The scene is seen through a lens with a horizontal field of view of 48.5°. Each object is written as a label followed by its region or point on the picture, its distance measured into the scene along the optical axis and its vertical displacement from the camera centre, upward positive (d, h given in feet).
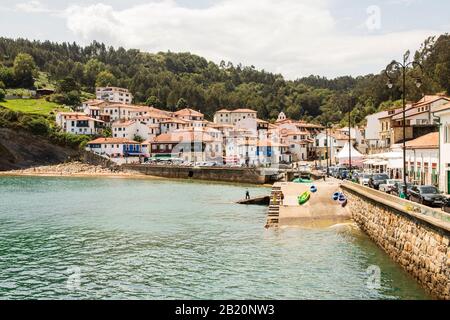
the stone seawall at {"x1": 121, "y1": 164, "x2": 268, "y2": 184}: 305.73 -6.43
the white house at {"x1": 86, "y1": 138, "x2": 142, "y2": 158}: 424.46 +15.13
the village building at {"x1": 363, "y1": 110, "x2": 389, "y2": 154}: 285.23 +19.29
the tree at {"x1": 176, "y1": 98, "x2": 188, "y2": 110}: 645.92 +77.23
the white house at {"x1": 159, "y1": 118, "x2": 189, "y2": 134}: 483.51 +37.73
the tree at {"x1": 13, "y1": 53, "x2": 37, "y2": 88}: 649.20 +117.20
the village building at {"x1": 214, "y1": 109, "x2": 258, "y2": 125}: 606.14 +58.31
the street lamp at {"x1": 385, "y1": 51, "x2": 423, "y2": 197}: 88.09 +17.10
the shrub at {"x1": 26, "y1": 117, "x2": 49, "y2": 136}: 424.05 +33.15
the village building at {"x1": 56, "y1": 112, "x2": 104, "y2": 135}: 459.73 +39.48
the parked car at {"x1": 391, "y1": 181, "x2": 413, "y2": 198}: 110.05 -6.51
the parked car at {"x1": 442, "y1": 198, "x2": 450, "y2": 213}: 88.86 -7.76
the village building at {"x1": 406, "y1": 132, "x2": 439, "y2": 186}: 143.64 +0.31
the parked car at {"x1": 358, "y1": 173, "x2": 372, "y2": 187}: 156.07 -5.75
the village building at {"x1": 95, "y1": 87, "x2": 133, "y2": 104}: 646.74 +90.68
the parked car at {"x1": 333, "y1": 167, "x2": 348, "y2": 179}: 211.08 -4.55
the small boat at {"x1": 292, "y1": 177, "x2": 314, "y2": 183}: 190.33 -7.33
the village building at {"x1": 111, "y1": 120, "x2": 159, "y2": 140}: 467.93 +31.96
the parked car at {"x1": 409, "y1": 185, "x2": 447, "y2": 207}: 94.63 -6.95
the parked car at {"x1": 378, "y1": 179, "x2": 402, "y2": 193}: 127.36 -6.52
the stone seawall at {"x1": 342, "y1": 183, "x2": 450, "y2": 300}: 56.08 -10.80
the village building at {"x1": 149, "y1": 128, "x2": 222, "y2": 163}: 412.36 +14.71
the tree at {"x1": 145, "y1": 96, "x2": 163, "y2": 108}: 647.15 +80.60
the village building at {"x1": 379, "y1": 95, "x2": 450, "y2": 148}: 192.65 +18.33
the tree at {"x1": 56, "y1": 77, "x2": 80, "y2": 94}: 606.96 +97.04
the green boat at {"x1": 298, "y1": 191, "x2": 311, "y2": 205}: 134.31 -9.74
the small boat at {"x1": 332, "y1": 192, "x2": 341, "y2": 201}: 135.54 -9.44
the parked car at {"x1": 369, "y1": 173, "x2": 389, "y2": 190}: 142.97 -5.57
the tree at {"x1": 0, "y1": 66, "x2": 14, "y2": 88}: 643.45 +114.27
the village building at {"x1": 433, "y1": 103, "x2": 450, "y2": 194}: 128.33 +3.40
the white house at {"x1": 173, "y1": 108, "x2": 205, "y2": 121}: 557.74 +54.99
